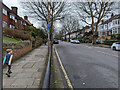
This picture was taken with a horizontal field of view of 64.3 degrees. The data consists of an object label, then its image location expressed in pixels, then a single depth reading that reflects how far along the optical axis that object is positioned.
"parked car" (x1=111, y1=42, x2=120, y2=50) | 13.74
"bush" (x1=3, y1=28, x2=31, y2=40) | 11.72
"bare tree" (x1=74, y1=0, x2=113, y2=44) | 21.26
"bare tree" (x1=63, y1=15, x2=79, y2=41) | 50.70
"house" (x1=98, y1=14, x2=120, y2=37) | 33.83
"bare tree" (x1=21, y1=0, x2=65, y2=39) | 19.01
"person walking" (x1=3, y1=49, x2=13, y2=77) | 4.12
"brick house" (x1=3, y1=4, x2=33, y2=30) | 22.85
